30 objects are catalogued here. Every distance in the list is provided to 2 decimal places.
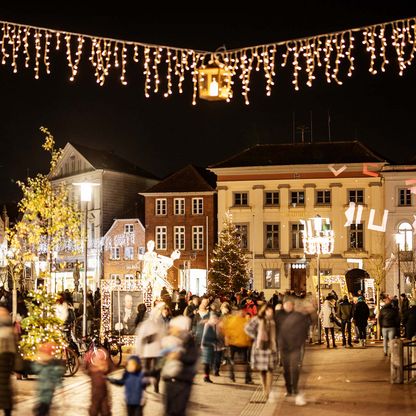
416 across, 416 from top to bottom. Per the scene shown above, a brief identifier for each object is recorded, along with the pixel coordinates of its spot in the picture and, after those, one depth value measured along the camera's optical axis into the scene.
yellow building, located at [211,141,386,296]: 57.78
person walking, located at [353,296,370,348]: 27.49
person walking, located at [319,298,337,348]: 27.12
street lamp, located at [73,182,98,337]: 23.86
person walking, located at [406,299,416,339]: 21.86
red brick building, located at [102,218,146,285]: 64.19
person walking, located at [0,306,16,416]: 12.44
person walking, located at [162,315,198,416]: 11.42
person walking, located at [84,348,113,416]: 11.75
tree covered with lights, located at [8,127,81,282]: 37.88
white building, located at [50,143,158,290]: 65.50
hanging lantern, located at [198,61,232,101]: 14.26
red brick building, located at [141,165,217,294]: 61.44
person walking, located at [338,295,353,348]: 27.88
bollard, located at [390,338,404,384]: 17.89
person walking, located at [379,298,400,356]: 22.88
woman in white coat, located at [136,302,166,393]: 15.70
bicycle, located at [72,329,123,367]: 19.70
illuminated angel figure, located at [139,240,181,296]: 28.88
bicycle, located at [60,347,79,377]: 19.67
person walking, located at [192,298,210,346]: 20.12
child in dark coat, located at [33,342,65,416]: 12.31
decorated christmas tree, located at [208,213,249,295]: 54.97
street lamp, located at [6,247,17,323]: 26.55
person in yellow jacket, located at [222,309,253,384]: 19.30
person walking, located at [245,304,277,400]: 16.53
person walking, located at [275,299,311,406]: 15.77
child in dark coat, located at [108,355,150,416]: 11.41
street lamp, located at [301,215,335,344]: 29.38
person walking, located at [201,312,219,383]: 18.81
